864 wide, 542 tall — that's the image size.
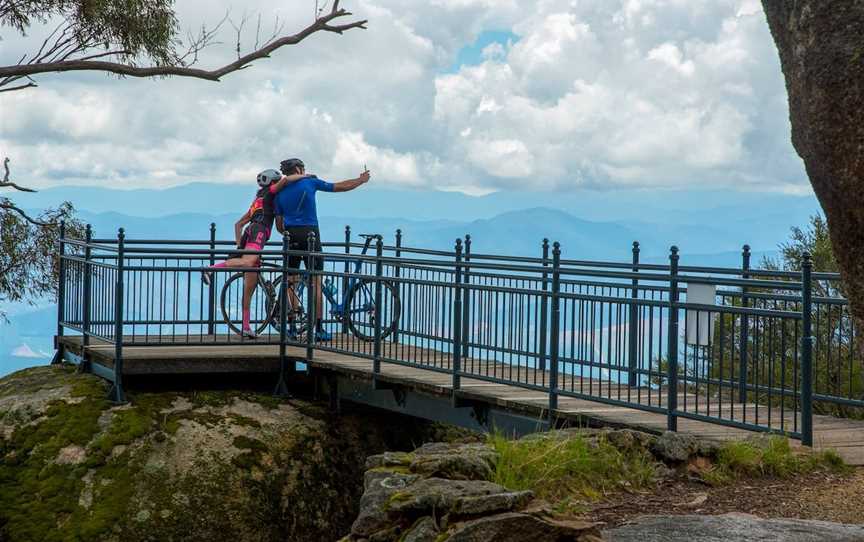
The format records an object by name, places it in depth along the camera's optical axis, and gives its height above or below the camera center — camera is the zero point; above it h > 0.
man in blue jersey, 15.39 +0.63
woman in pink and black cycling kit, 15.70 +0.38
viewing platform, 10.41 -0.87
